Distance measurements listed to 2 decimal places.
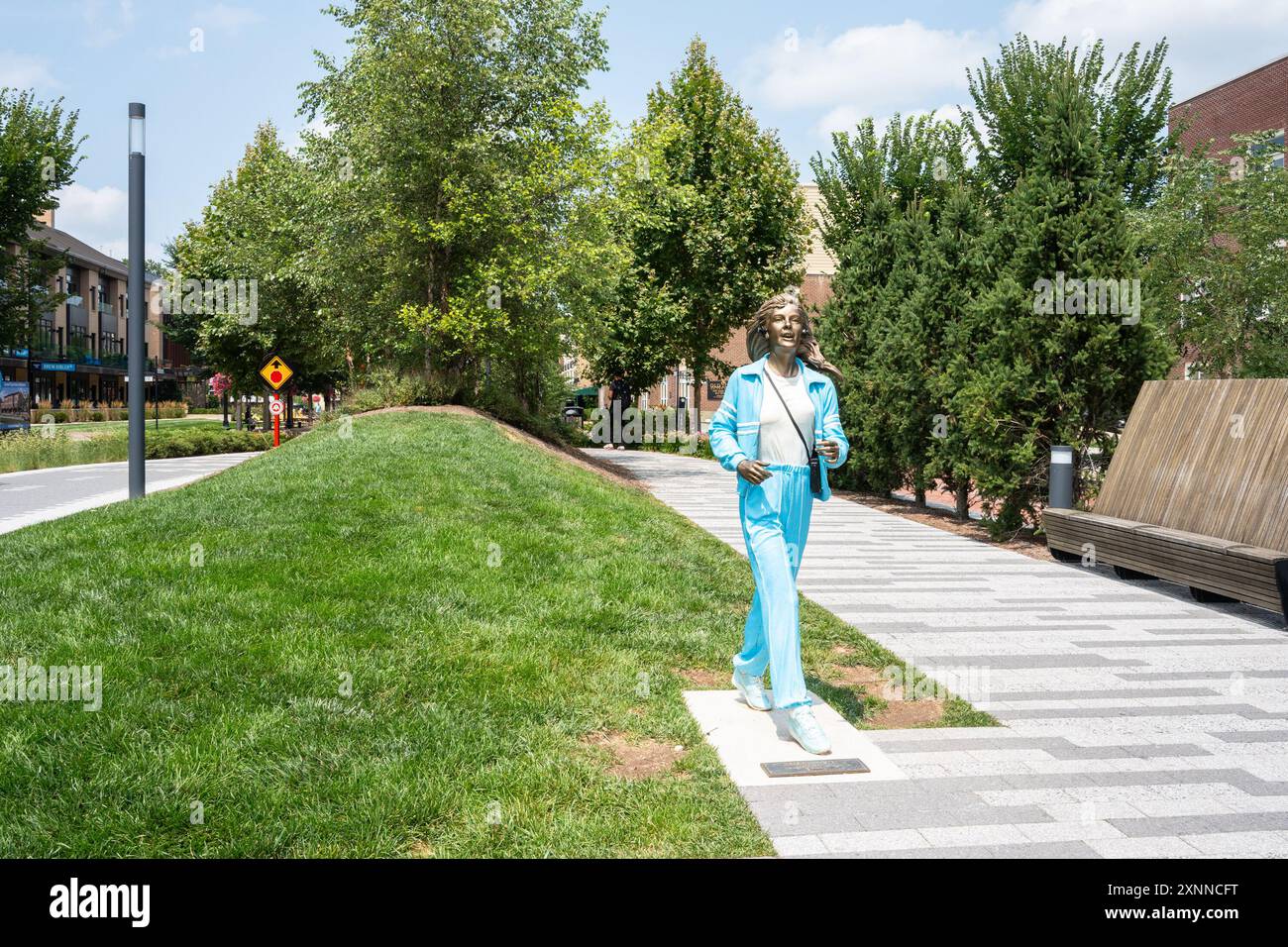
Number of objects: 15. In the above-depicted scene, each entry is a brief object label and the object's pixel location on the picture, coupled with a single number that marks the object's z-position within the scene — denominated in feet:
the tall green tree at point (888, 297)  53.93
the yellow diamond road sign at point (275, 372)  84.66
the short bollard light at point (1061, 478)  37.93
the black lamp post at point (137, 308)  37.09
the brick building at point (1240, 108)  116.16
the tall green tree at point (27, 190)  82.33
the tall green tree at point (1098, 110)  100.48
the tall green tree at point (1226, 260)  54.34
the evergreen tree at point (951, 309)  45.75
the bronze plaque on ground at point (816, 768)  15.26
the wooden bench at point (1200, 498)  27.91
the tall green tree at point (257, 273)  93.81
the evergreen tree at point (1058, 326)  38.65
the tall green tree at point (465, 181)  71.72
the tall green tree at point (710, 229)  108.27
